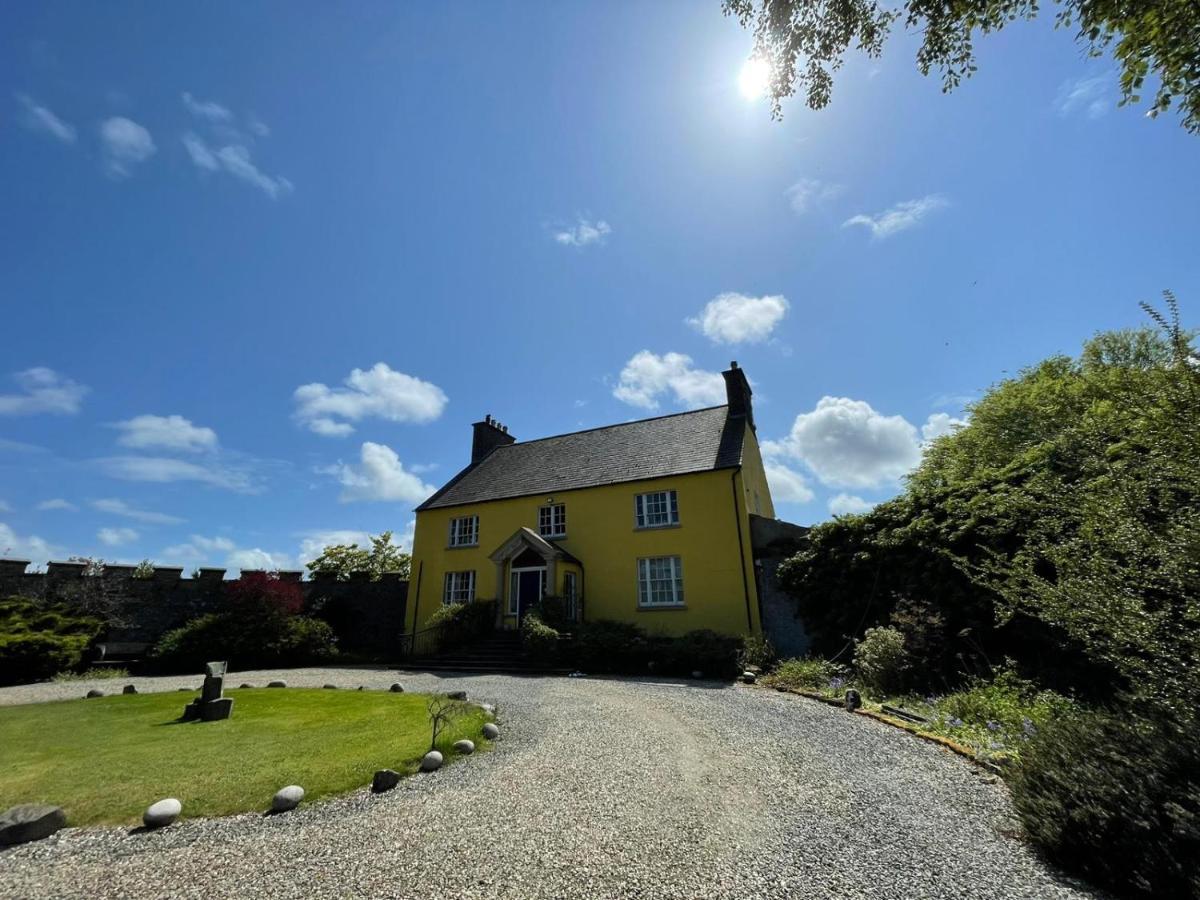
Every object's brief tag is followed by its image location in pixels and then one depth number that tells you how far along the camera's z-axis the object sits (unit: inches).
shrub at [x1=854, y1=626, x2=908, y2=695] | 394.6
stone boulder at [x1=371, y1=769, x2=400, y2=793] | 215.3
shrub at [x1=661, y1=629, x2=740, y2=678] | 537.3
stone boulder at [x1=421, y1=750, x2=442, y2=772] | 239.1
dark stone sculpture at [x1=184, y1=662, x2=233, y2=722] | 352.8
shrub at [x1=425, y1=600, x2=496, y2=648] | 740.0
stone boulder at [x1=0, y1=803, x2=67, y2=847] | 172.4
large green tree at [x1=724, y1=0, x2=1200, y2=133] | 208.8
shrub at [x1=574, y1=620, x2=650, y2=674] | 579.5
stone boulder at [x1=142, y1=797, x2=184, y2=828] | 183.2
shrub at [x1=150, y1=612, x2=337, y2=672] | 669.3
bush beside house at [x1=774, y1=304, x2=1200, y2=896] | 140.3
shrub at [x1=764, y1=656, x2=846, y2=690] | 450.0
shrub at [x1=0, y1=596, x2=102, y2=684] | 569.9
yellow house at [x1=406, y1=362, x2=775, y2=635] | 711.1
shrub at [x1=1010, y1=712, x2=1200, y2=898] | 125.2
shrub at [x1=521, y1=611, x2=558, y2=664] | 611.8
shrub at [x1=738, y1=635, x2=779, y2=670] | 549.3
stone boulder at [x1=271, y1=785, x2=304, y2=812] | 195.2
